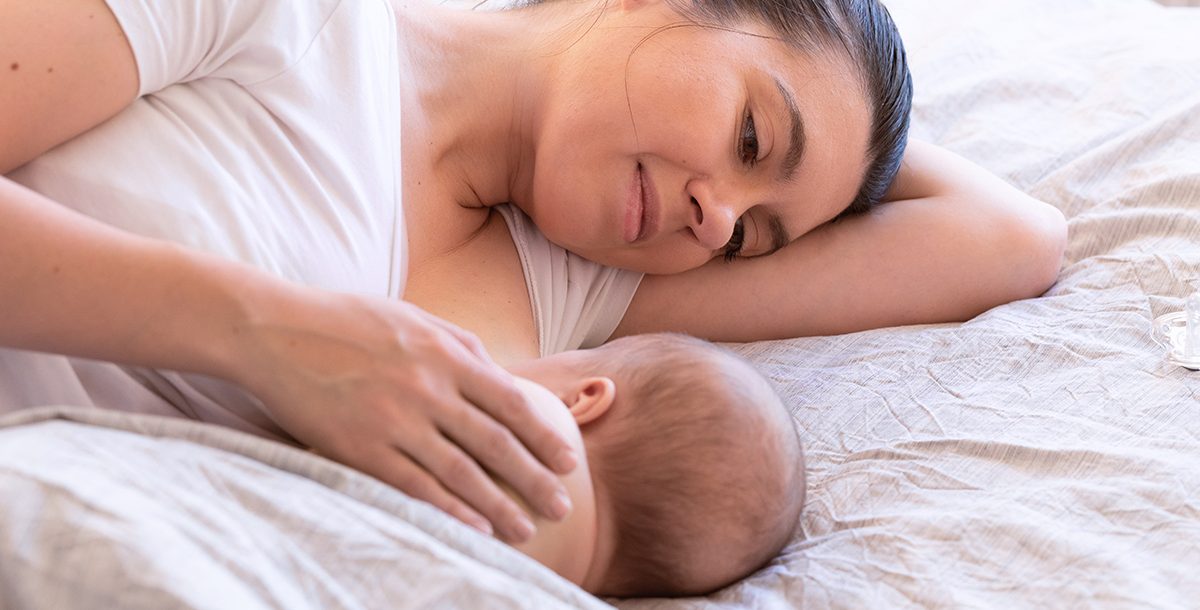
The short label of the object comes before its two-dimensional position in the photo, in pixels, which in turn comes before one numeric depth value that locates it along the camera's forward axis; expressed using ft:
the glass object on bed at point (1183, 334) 4.66
